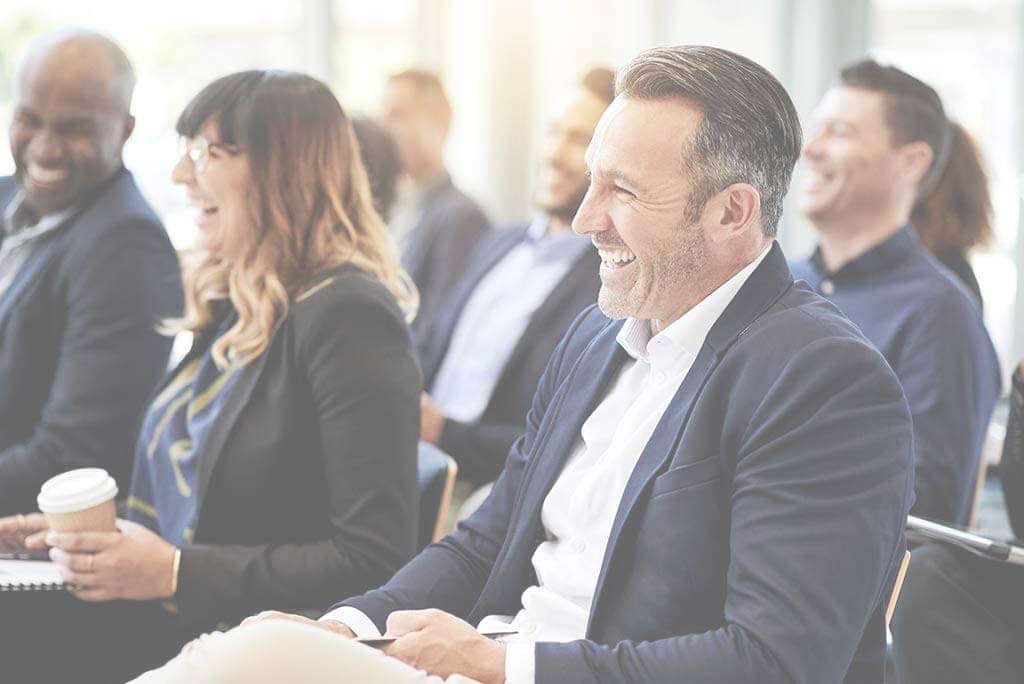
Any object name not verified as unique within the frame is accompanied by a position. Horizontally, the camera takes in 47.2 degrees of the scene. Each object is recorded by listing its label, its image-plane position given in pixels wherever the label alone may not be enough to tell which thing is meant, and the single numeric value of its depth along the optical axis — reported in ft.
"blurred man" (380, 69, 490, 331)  13.04
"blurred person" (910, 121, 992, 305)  10.08
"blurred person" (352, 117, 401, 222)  10.81
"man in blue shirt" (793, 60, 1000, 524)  7.41
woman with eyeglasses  5.69
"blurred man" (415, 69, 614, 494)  9.18
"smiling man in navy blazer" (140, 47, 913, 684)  3.92
